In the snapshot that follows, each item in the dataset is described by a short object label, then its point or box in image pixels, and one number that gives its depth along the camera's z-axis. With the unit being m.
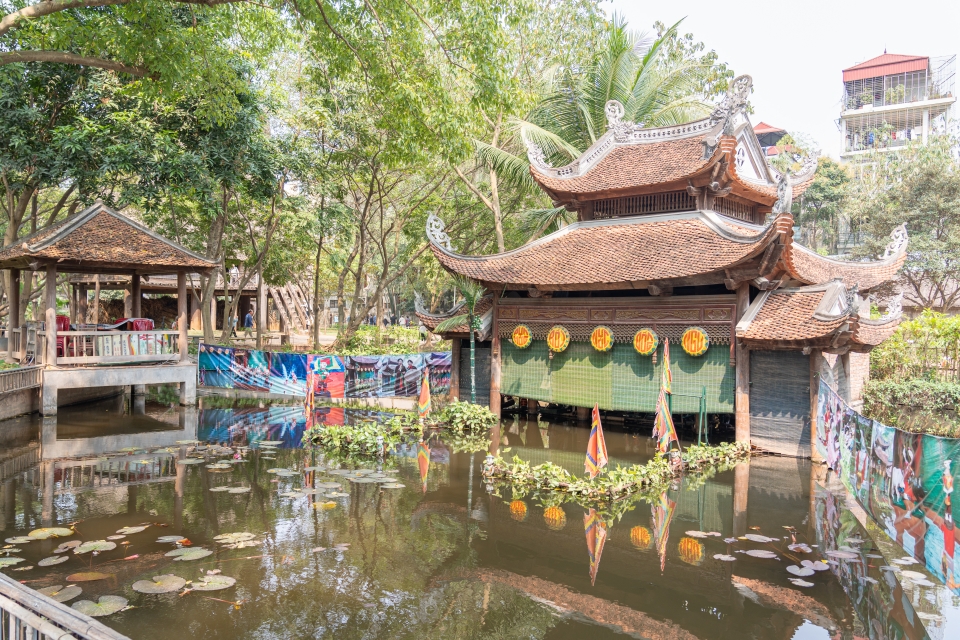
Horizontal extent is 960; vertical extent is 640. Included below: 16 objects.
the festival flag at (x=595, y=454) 10.48
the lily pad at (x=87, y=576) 6.95
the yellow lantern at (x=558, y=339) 16.75
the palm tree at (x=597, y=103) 22.61
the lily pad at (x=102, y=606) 6.16
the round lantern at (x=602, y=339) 15.98
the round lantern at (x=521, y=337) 17.52
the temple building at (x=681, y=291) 13.62
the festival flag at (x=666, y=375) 12.10
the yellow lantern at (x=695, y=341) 14.55
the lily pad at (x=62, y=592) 6.42
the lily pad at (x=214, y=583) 6.83
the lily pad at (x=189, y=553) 7.64
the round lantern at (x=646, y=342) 15.27
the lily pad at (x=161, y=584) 6.73
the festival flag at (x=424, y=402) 15.57
